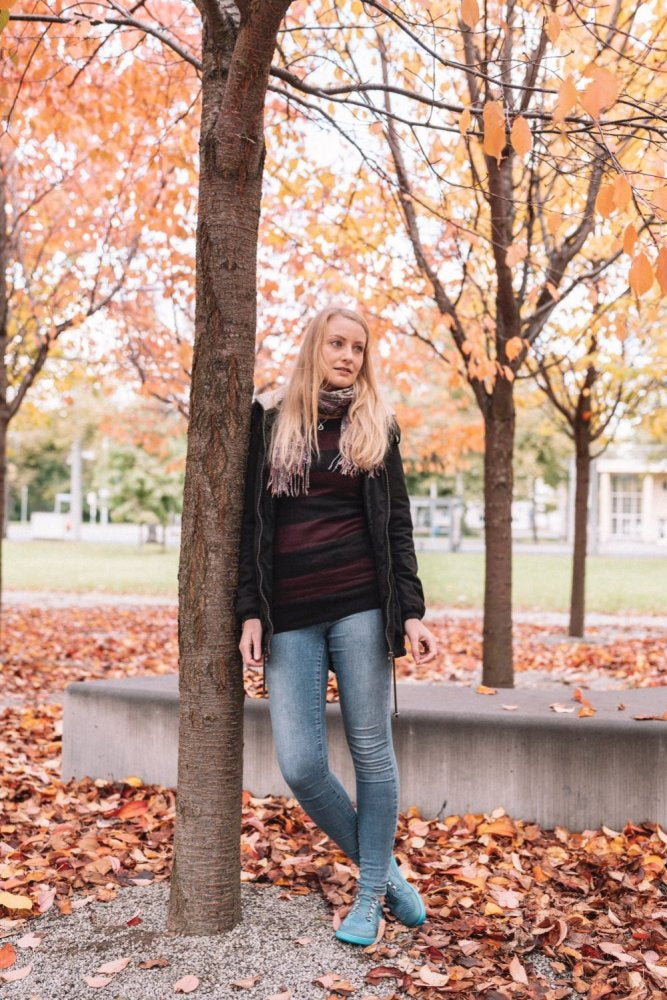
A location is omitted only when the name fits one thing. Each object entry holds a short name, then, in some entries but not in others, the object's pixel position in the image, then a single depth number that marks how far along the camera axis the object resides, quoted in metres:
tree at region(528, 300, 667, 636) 9.88
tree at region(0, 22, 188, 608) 7.29
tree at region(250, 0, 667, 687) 5.52
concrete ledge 3.82
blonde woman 2.91
